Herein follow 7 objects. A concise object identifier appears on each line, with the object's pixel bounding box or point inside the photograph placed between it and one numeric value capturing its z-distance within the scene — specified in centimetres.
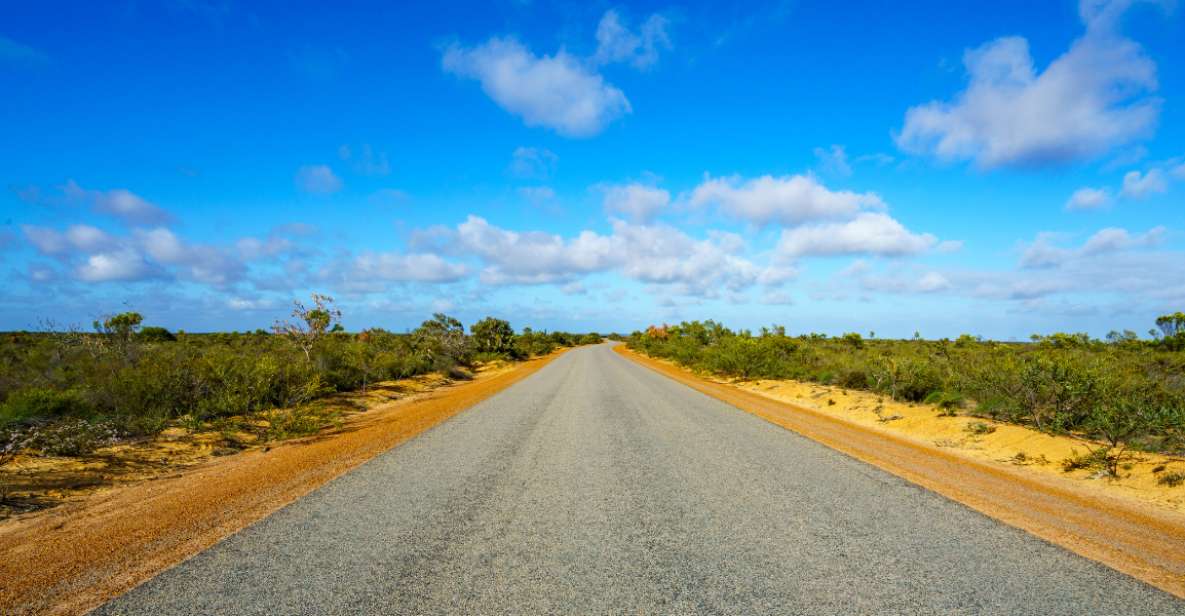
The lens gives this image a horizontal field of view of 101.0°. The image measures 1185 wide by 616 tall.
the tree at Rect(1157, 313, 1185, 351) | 2683
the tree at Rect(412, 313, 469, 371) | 2921
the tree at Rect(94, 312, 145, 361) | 1270
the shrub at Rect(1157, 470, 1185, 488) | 691
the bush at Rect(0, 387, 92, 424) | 943
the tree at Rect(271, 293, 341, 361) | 2156
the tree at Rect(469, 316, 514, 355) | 4456
